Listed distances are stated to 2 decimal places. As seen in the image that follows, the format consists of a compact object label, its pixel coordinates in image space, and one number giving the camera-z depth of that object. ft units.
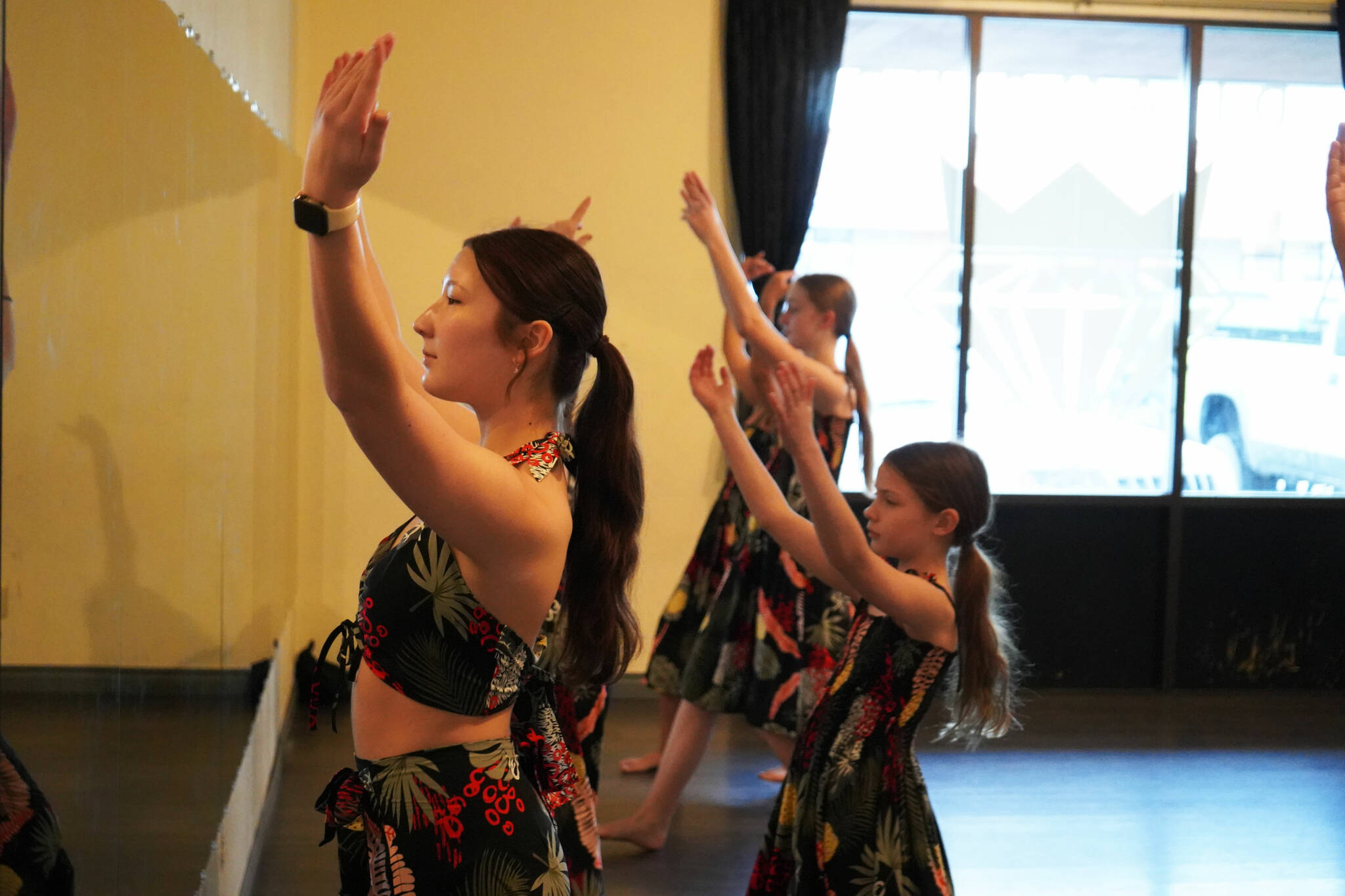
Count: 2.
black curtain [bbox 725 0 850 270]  16.31
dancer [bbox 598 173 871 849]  11.21
